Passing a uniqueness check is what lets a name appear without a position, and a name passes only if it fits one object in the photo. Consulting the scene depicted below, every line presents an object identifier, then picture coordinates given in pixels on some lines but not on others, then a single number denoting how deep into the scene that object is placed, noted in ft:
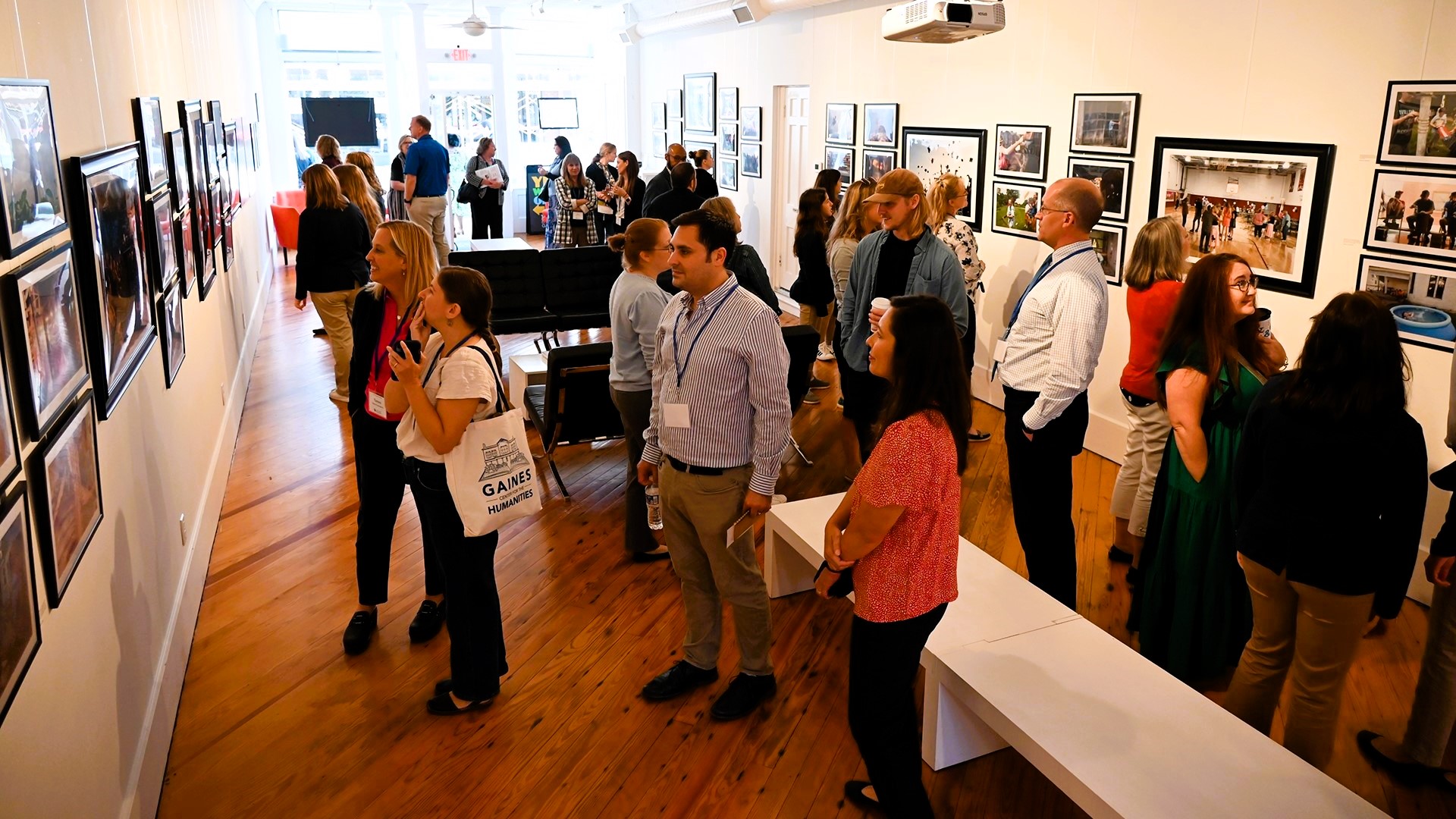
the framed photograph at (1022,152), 21.98
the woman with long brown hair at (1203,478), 11.19
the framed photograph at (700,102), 39.91
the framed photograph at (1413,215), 13.85
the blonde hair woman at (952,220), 20.74
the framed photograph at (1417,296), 14.12
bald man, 11.89
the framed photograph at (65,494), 7.34
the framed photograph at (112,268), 9.45
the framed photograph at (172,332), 13.62
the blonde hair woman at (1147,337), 14.65
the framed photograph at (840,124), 29.68
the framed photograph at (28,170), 7.13
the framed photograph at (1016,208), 22.54
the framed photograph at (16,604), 6.36
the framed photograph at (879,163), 27.76
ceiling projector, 17.39
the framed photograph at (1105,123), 19.45
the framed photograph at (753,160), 36.27
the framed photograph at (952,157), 24.26
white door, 33.17
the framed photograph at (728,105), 37.86
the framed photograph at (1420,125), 13.74
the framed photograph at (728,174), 38.86
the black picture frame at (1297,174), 15.85
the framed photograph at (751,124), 35.88
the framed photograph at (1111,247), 20.10
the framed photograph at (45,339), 7.17
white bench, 8.43
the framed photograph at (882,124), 27.58
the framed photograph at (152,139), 13.33
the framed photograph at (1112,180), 19.74
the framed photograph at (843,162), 29.86
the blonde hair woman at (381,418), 11.71
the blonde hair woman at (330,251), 22.11
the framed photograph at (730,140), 38.20
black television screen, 51.01
